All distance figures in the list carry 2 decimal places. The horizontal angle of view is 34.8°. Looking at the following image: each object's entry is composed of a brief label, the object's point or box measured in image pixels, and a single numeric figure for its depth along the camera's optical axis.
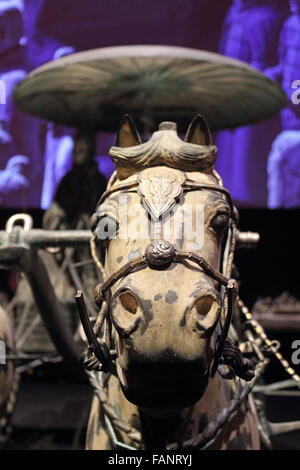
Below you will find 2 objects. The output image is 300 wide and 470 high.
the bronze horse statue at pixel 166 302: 0.91
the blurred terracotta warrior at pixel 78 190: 3.31
